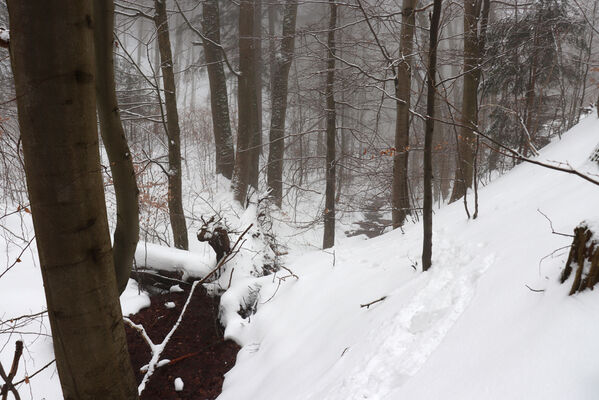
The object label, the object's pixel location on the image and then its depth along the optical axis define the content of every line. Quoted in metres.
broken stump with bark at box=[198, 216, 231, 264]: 4.54
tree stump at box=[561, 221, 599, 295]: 1.40
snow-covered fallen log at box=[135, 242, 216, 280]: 5.06
